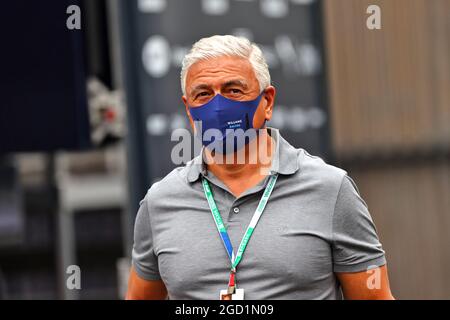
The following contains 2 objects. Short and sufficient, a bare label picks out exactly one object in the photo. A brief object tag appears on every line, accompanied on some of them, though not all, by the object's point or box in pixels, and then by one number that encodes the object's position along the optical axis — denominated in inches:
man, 245.4
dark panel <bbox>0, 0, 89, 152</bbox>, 312.7
